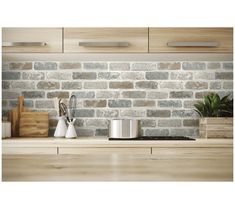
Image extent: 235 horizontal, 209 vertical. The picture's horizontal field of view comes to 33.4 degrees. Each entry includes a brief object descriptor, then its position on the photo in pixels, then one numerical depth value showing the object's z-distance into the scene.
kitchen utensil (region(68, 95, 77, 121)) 3.80
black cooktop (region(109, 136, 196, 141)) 3.31
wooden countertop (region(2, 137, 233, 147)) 3.20
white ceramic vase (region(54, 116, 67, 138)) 3.56
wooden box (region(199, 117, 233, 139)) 3.42
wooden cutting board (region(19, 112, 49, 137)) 3.59
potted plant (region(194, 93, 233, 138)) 3.43
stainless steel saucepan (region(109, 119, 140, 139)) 3.35
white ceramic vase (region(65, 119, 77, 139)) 3.45
